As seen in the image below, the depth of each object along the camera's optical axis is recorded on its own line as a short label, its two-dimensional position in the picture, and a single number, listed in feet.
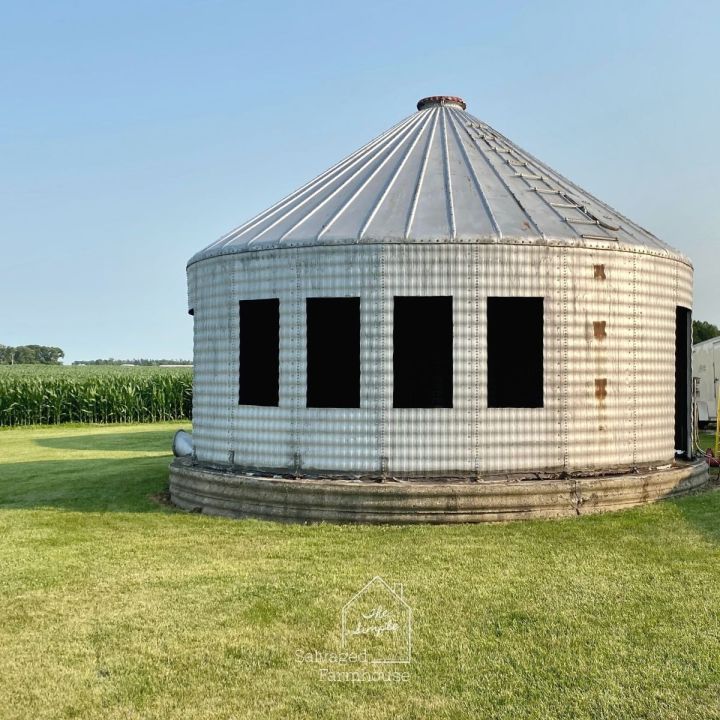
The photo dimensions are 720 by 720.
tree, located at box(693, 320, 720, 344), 180.59
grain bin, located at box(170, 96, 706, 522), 29.25
